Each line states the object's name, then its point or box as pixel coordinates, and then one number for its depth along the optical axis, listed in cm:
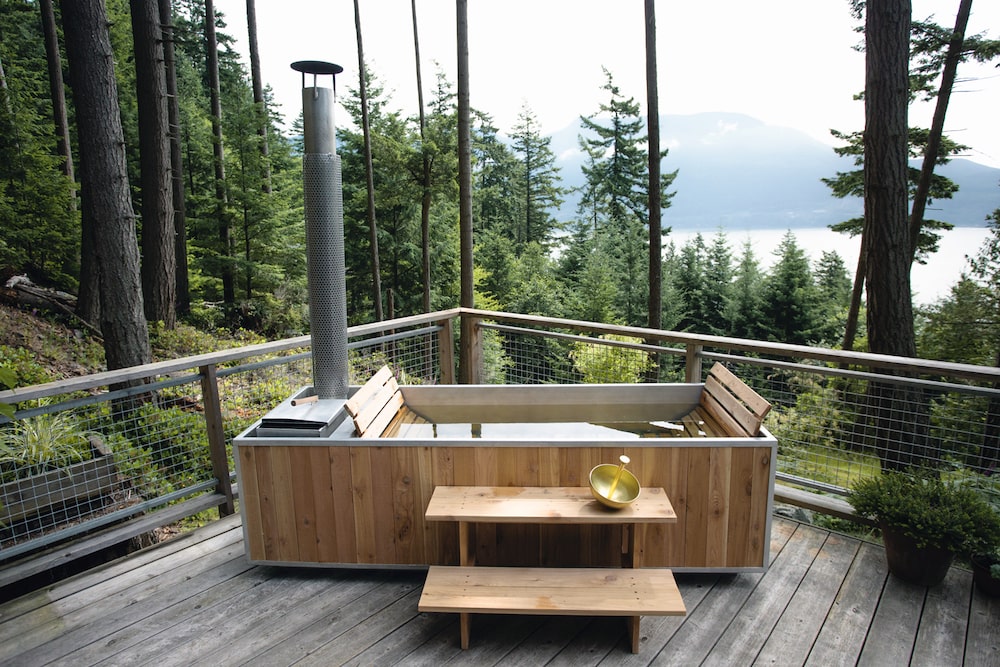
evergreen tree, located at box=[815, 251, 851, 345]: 1606
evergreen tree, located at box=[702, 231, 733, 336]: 1814
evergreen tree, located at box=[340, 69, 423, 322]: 1508
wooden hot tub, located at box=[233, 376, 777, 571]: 232
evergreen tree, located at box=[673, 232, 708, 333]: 1850
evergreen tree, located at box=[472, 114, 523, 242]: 2578
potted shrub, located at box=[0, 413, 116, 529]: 274
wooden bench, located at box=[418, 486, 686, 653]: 192
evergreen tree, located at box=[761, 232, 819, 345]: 1589
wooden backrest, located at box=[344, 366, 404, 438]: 240
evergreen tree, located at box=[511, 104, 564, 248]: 2767
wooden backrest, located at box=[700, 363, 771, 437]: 233
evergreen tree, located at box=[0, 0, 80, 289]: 816
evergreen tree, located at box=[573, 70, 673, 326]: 2272
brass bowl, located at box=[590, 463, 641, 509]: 215
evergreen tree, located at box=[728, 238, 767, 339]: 1689
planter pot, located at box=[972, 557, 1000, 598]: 228
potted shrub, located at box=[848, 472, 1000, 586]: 227
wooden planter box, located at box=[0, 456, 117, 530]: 267
